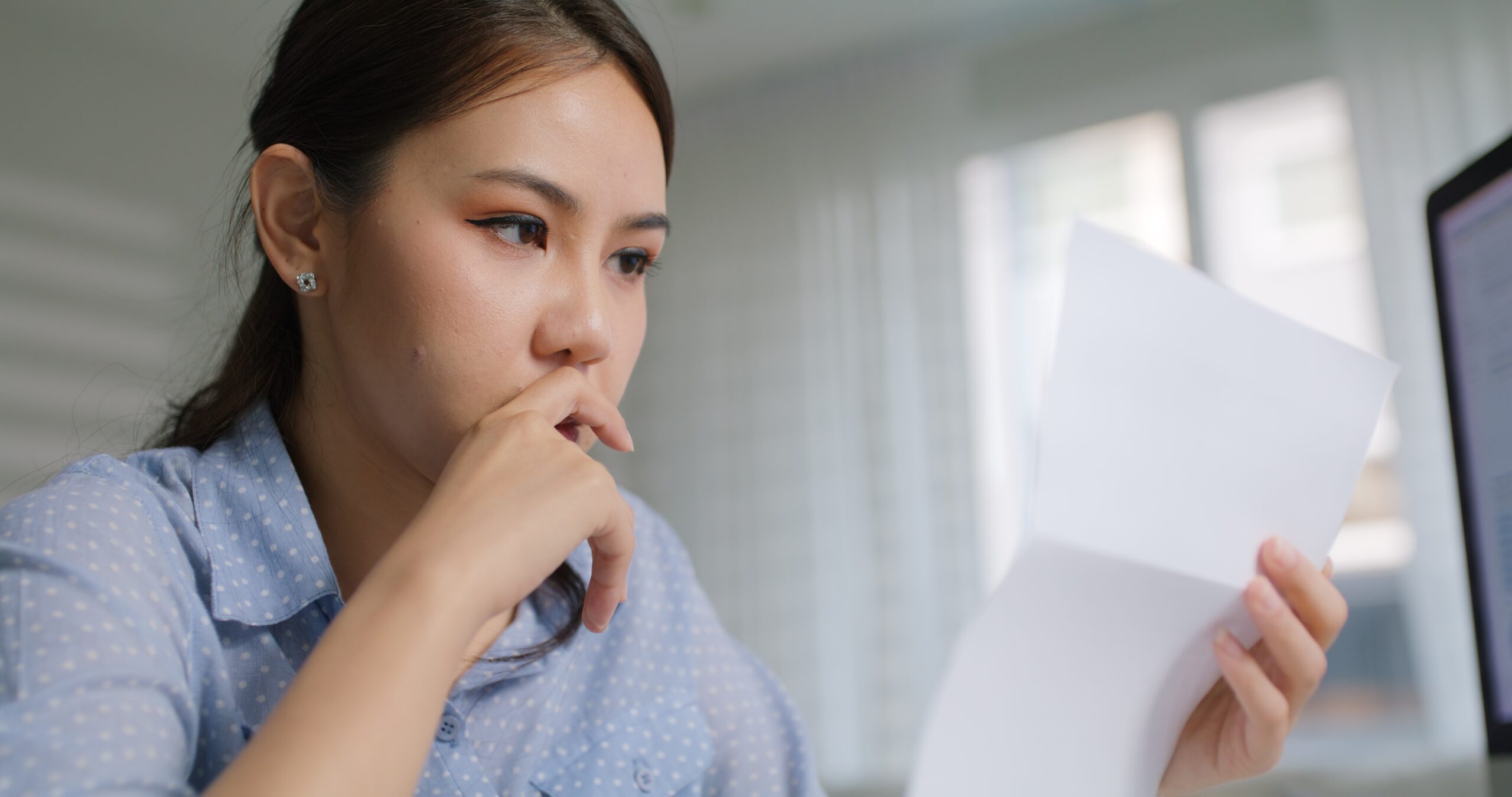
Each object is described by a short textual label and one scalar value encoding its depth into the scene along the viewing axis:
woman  0.56
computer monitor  0.93
